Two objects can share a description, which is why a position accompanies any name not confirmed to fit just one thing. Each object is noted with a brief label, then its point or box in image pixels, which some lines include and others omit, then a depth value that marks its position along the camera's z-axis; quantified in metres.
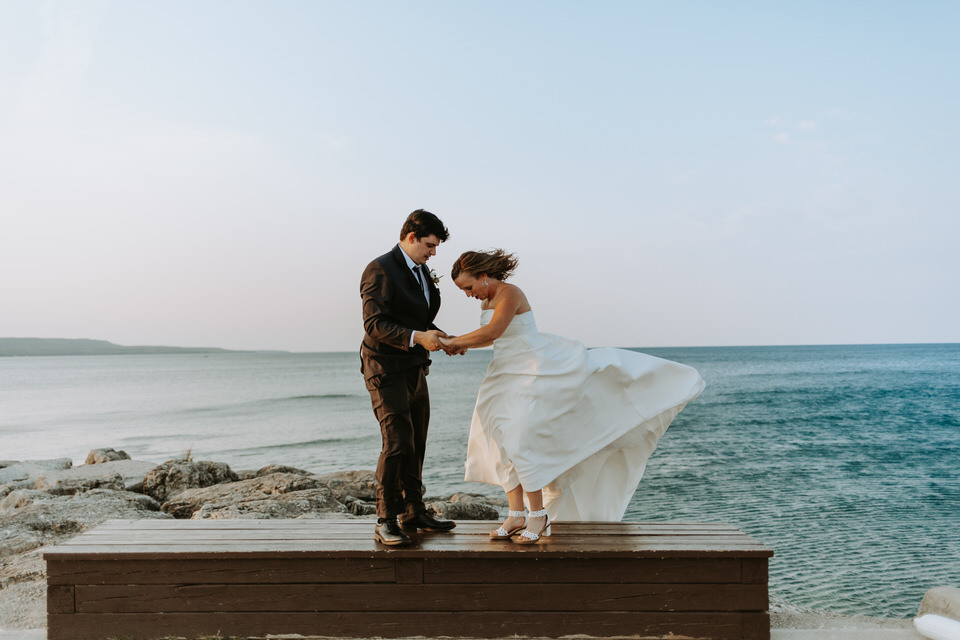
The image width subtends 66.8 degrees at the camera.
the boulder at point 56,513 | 7.82
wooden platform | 4.07
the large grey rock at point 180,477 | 11.45
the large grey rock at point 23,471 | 12.02
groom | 4.42
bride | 4.46
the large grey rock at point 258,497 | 9.12
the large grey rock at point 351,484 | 11.08
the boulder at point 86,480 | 11.04
